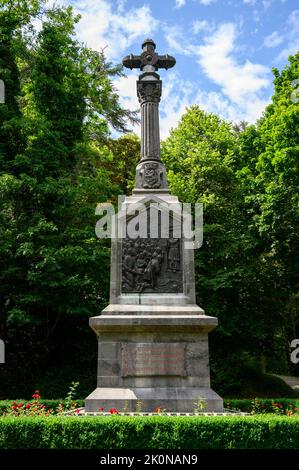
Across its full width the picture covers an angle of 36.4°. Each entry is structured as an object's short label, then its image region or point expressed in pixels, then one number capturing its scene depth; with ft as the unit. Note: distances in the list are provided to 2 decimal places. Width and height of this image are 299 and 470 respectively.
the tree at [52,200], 48.34
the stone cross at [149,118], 38.09
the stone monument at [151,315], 30.81
